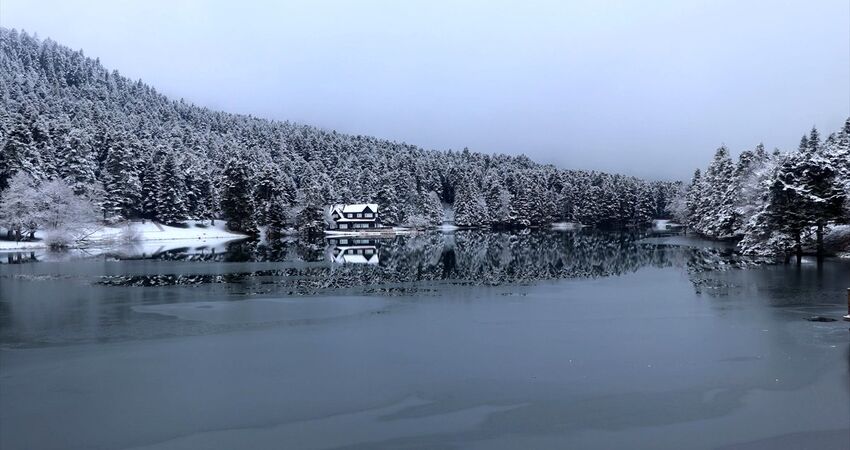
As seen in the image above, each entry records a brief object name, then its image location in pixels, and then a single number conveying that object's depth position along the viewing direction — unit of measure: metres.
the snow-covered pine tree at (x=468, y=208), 123.38
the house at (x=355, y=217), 113.38
